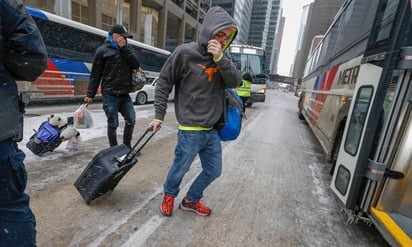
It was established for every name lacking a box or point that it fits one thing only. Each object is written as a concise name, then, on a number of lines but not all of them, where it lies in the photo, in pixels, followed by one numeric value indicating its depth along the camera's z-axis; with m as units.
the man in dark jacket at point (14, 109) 1.02
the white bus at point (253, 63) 12.47
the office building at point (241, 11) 69.56
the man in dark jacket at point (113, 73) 3.06
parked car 9.99
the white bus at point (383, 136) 1.80
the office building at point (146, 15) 17.50
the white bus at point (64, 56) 7.45
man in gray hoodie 1.79
